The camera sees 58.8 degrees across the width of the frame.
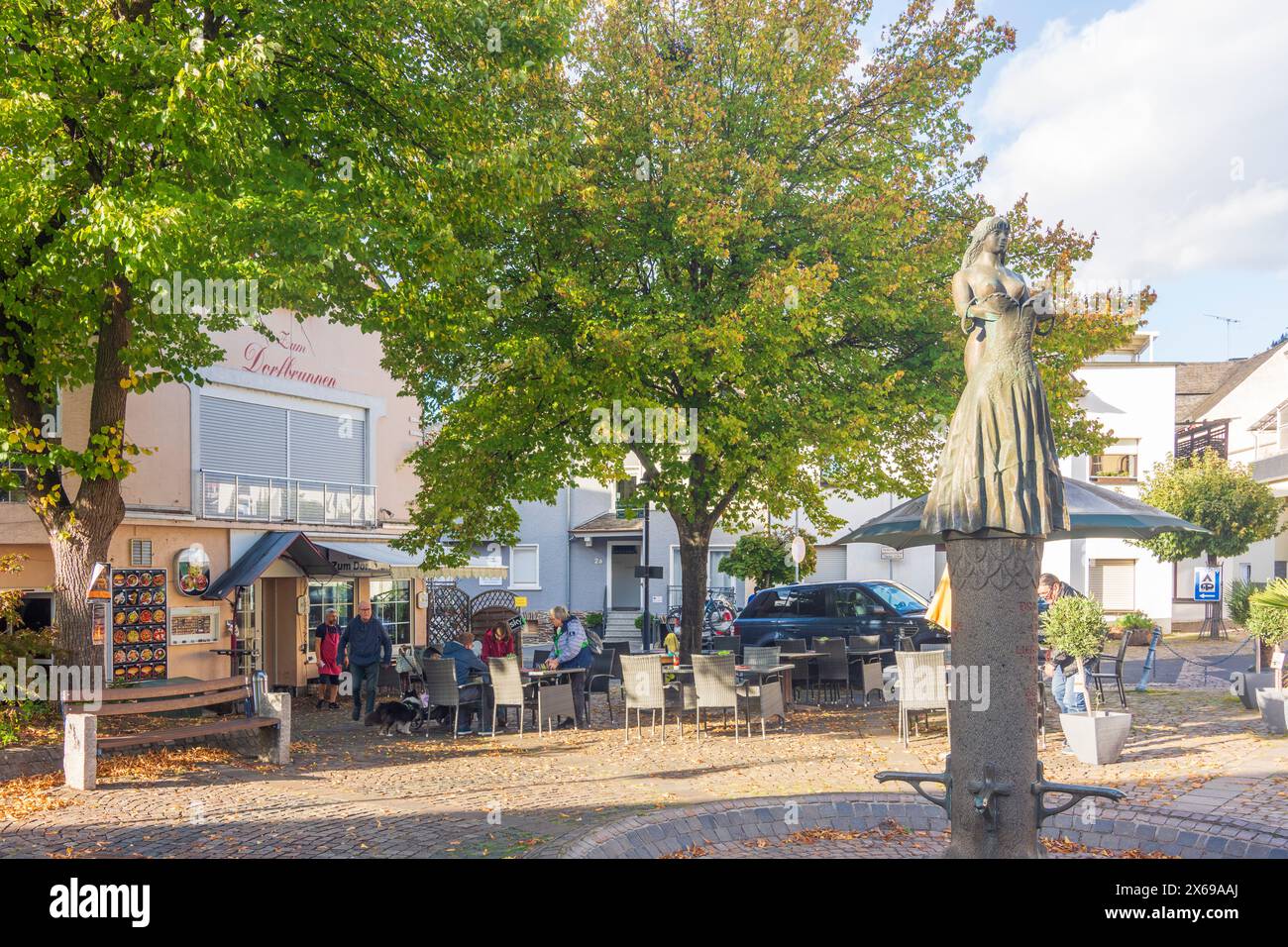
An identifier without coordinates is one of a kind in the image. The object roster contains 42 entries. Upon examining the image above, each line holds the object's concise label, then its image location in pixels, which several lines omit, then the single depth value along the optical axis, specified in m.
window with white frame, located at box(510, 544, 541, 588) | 43.12
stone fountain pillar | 6.90
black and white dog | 15.31
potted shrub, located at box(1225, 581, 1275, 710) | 15.15
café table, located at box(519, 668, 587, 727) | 14.70
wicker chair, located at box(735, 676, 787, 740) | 14.12
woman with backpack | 15.61
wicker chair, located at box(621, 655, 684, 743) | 14.27
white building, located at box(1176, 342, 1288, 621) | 41.38
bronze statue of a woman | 7.09
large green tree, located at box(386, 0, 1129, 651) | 14.82
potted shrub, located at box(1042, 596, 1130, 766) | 11.15
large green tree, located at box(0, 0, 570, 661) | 11.03
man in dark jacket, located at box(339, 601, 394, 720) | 17.09
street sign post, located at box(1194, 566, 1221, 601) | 30.59
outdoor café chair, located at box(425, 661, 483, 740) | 14.91
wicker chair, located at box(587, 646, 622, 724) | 17.34
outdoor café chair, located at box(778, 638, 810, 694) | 17.41
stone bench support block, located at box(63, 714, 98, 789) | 10.60
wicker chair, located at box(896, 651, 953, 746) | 13.23
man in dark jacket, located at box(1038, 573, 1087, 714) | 12.20
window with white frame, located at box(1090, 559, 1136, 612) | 38.50
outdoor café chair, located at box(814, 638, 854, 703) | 17.20
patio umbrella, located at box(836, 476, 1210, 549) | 12.85
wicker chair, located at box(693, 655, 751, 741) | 13.95
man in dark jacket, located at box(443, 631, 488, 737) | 15.22
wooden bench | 10.65
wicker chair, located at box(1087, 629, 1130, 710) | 15.05
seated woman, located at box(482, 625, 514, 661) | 17.52
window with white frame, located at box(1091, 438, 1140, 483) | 38.62
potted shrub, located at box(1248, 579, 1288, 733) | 13.05
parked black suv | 21.86
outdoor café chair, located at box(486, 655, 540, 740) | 14.80
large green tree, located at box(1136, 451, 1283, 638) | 33.81
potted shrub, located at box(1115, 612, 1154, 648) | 18.32
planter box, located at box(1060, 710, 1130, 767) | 11.11
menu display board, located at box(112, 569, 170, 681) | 18.70
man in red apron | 19.75
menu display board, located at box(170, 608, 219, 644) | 19.73
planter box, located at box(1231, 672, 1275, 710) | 15.10
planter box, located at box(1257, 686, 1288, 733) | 12.89
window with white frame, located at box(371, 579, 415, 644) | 24.75
